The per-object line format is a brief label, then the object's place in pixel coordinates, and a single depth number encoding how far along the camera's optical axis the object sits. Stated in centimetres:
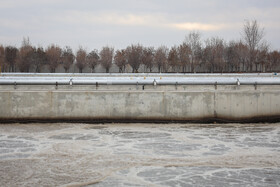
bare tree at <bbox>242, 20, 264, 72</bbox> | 6731
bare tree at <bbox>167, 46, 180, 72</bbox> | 7578
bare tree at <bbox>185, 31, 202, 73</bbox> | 7684
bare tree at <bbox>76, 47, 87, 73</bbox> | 7939
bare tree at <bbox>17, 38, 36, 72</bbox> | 7691
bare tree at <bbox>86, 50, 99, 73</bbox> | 7838
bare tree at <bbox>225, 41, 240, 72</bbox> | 7643
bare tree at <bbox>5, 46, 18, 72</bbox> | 8169
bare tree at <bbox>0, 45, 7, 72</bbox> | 7935
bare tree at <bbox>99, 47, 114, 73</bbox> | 7854
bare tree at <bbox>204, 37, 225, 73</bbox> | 7519
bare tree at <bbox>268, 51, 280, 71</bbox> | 8179
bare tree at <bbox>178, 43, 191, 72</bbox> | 7556
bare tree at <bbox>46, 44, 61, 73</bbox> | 8081
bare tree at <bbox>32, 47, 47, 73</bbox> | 7581
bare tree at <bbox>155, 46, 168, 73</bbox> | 8038
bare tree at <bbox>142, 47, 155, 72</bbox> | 8108
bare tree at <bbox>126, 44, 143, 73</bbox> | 7900
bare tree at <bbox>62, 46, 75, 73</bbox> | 8100
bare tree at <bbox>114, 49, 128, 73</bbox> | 8232
